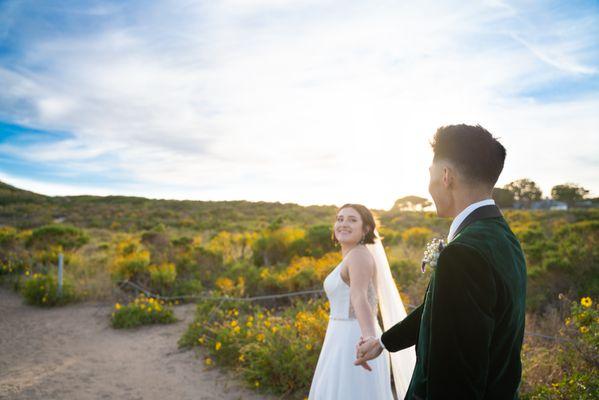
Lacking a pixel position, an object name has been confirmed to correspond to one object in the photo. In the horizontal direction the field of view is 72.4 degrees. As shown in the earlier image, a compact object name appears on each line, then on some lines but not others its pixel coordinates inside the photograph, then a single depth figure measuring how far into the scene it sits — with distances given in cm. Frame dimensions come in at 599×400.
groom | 129
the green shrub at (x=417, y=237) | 1362
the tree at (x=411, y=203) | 3319
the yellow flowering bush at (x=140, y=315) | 817
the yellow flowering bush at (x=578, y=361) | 309
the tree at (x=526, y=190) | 4766
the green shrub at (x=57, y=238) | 1573
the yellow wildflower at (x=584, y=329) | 355
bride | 286
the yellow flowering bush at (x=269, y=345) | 504
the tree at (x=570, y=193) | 4516
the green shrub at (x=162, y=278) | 1046
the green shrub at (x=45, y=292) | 956
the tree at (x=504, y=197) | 3857
